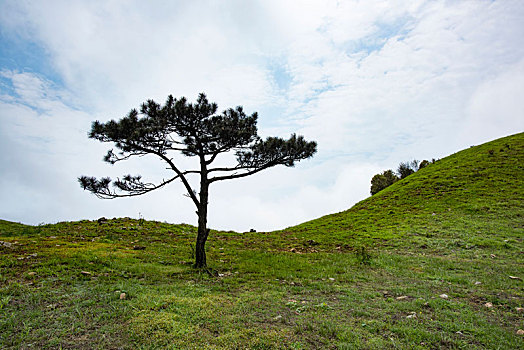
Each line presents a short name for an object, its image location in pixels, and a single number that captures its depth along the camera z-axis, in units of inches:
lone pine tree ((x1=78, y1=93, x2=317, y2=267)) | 356.5
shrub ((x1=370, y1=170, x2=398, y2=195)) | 1574.8
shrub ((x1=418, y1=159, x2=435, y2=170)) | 1635.1
